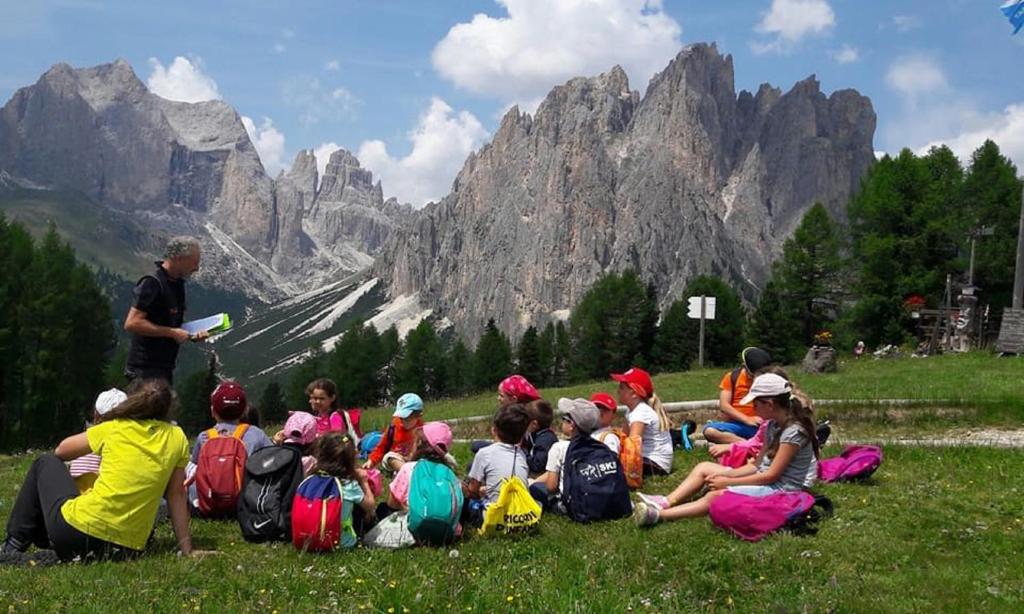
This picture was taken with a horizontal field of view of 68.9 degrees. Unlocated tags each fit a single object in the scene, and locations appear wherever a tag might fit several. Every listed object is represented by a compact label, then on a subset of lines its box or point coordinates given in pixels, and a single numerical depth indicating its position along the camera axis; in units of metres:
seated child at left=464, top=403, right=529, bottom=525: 8.62
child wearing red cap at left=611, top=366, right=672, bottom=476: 11.46
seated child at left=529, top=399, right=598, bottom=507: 9.08
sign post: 35.25
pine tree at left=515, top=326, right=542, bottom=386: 87.12
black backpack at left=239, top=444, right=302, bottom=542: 8.02
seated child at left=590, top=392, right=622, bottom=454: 10.66
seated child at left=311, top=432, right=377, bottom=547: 7.98
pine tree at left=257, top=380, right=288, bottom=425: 81.81
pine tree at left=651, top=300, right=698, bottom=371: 74.19
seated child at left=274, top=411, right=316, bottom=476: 10.78
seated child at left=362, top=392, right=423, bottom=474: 12.32
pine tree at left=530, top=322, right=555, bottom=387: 87.81
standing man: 9.34
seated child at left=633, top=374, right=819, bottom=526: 8.42
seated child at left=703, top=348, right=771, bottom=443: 12.44
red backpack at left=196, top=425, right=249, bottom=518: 9.22
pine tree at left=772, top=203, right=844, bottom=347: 61.38
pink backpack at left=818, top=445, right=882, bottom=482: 10.21
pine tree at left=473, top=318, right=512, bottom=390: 89.62
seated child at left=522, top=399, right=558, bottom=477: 10.88
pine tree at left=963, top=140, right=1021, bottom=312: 47.28
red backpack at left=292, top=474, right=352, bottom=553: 7.45
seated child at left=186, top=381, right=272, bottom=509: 9.79
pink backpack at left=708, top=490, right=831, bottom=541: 7.64
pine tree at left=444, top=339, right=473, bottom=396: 91.81
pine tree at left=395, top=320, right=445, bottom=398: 90.75
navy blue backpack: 8.66
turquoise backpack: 7.65
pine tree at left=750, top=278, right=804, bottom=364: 63.34
